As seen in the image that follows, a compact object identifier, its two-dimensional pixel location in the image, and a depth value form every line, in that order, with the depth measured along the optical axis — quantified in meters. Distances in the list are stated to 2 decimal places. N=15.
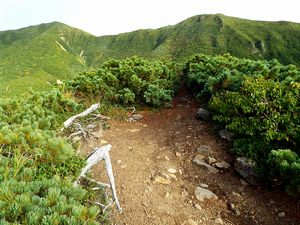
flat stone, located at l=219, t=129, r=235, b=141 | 6.30
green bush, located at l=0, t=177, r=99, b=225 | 2.23
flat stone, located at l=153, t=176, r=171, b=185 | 5.15
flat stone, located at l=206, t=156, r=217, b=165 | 5.75
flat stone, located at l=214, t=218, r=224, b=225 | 4.30
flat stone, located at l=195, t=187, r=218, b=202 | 4.81
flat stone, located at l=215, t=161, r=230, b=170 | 5.57
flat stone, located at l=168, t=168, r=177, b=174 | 5.51
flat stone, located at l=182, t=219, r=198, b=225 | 4.24
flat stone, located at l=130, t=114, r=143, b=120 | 8.10
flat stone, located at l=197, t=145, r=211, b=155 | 6.10
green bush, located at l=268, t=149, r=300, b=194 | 4.22
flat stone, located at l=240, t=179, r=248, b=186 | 5.16
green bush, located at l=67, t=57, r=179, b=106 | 8.35
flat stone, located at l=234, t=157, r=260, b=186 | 5.10
